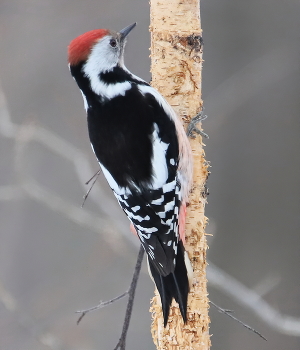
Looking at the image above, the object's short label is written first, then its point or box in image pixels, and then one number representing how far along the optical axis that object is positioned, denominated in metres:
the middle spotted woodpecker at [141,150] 4.81
